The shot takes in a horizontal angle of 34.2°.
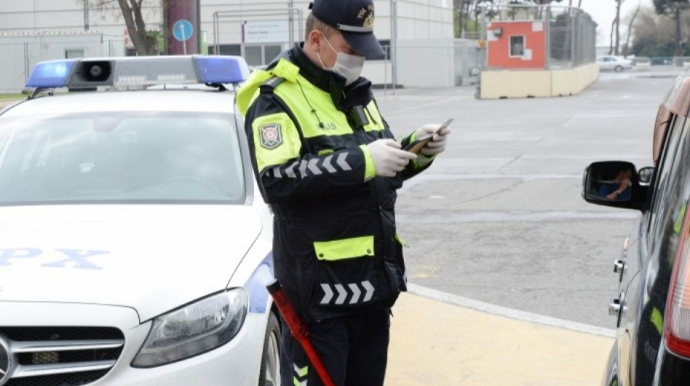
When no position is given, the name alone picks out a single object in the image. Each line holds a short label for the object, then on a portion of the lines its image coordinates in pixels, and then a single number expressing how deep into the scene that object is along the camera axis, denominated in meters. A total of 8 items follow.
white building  40.06
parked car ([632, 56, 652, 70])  87.12
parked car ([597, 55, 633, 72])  79.56
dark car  2.14
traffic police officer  3.31
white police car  3.95
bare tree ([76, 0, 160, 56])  25.00
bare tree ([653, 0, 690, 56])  66.29
